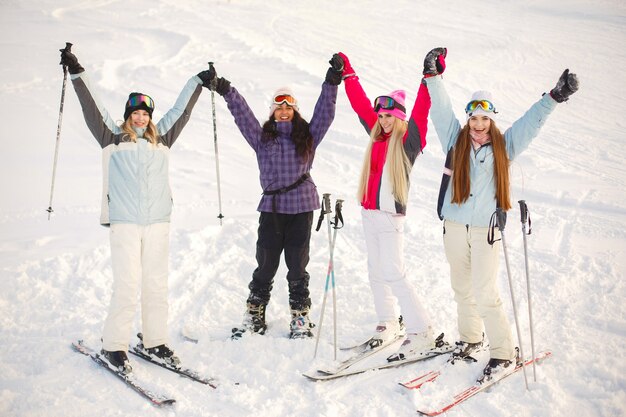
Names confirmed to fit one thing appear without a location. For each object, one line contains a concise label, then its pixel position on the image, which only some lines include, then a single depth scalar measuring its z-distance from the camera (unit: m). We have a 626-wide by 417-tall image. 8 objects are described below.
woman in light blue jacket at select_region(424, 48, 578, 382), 4.00
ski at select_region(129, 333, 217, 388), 4.01
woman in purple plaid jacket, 4.62
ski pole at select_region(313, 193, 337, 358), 4.42
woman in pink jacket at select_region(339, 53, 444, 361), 4.33
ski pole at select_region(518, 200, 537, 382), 3.93
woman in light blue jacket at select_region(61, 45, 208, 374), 4.14
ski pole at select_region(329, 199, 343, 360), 4.44
